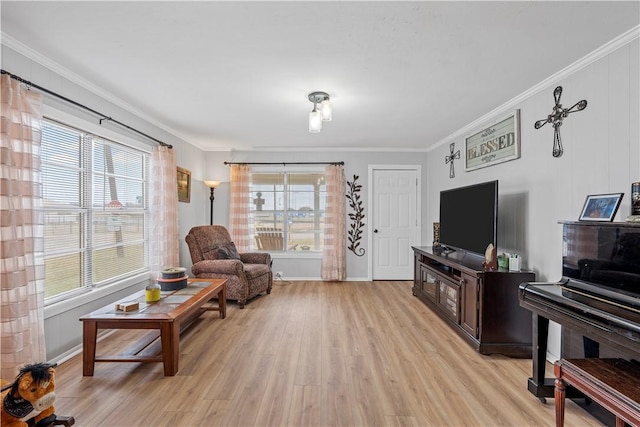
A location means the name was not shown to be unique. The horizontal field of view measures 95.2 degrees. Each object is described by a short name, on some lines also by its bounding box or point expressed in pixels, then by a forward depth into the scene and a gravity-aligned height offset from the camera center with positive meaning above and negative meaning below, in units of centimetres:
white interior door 510 -18
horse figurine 131 -88
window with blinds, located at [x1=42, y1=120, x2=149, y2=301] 237 -1
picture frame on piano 173 +3
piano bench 123 -80
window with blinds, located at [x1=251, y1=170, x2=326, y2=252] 518 -1
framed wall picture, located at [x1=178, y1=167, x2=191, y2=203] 422 +35
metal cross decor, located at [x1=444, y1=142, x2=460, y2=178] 413 +77
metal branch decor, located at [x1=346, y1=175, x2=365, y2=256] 508 -13
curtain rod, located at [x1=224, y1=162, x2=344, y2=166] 502 +80
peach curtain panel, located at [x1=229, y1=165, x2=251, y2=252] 495 +4
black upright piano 138 -48
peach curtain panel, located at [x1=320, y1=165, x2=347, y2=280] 497 -33
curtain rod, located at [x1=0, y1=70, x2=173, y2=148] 193 +87
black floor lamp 474 +41
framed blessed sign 291 +75
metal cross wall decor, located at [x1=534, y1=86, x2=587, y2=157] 235 +76
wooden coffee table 211 -84
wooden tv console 248 -89
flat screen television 276 -7
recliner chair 367 -74
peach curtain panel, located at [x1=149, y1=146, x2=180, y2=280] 348 -4
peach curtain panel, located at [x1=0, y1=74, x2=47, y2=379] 179 -15
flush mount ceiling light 272 +95
